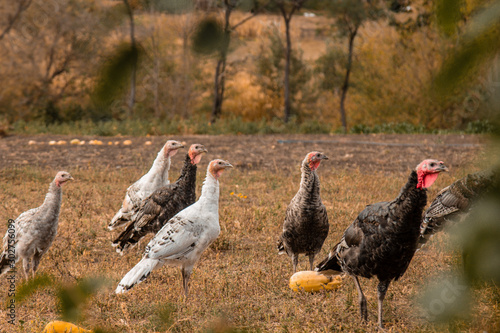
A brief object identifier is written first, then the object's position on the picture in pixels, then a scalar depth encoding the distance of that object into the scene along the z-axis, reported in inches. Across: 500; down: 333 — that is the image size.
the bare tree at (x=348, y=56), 1681.3
